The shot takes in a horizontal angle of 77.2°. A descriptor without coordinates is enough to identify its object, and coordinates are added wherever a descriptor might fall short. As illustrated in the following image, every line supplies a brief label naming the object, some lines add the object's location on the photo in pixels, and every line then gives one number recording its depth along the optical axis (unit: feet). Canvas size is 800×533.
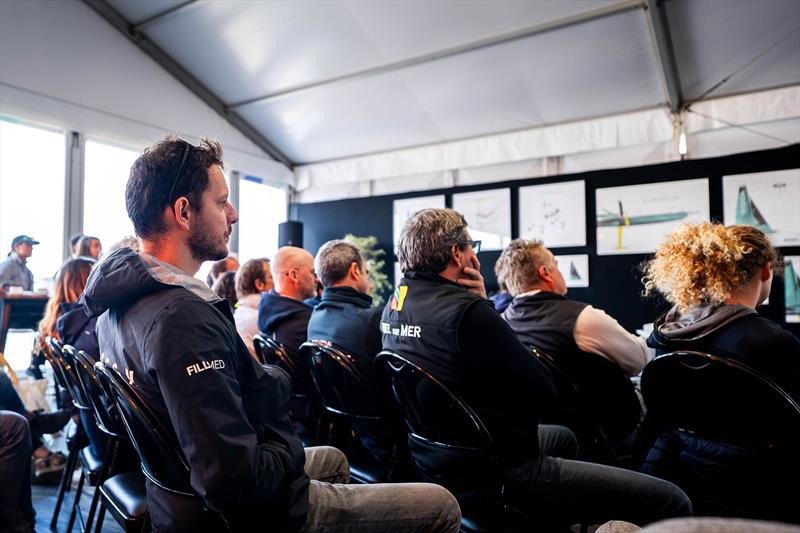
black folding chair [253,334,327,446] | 7.06
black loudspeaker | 23.93
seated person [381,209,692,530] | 4.29
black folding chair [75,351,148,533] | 4.41
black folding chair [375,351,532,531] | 4.26
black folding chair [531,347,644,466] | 6.04
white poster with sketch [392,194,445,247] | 22.33
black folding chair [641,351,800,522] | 4.23
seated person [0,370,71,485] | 7.40
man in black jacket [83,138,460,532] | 2.91
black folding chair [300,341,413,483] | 5.68
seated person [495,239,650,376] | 5.99
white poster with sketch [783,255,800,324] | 15.39
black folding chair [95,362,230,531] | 3.23
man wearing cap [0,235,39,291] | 14.90
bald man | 7.83
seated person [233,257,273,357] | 9.68
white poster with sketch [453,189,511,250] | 20.68
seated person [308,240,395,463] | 5.99
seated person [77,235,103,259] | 12.95
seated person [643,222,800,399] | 4.53
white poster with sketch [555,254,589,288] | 18.81
